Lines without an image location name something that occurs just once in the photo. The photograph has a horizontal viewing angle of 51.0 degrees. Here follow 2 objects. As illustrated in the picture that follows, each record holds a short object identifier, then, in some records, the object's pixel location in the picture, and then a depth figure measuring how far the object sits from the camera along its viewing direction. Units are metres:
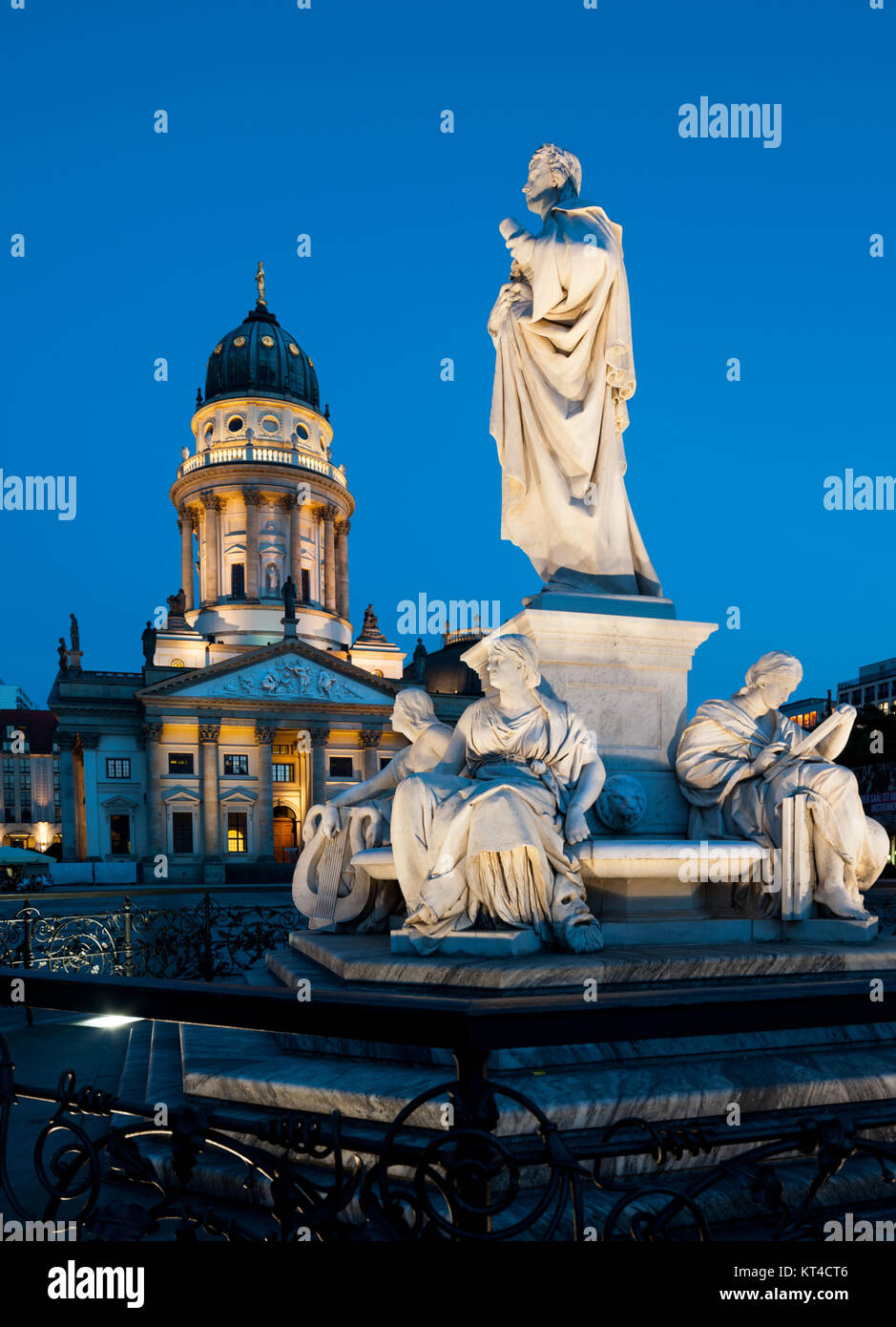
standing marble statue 5.75
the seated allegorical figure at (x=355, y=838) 5.62
